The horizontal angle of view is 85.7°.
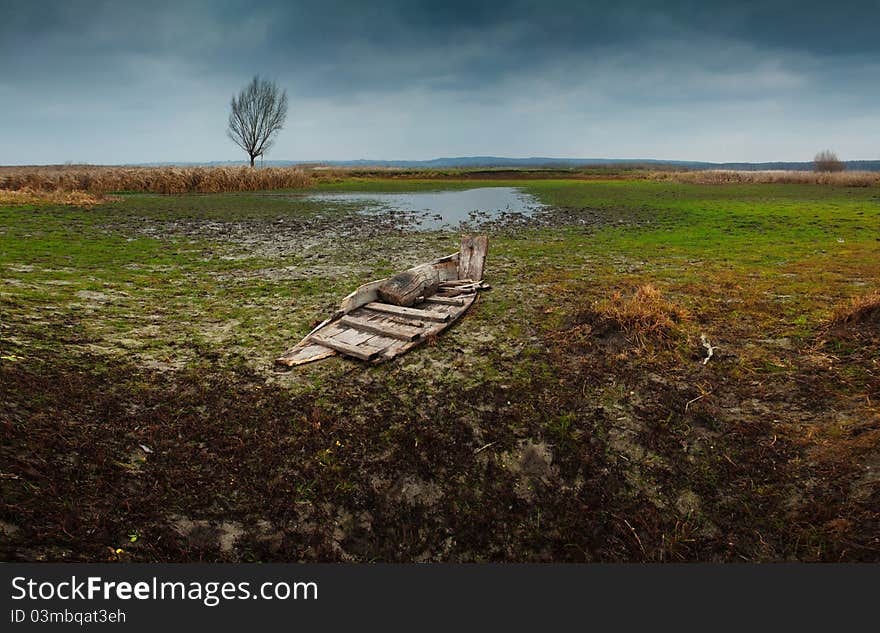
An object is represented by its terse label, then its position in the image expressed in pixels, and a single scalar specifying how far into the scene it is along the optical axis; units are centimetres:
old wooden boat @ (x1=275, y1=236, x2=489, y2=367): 629
